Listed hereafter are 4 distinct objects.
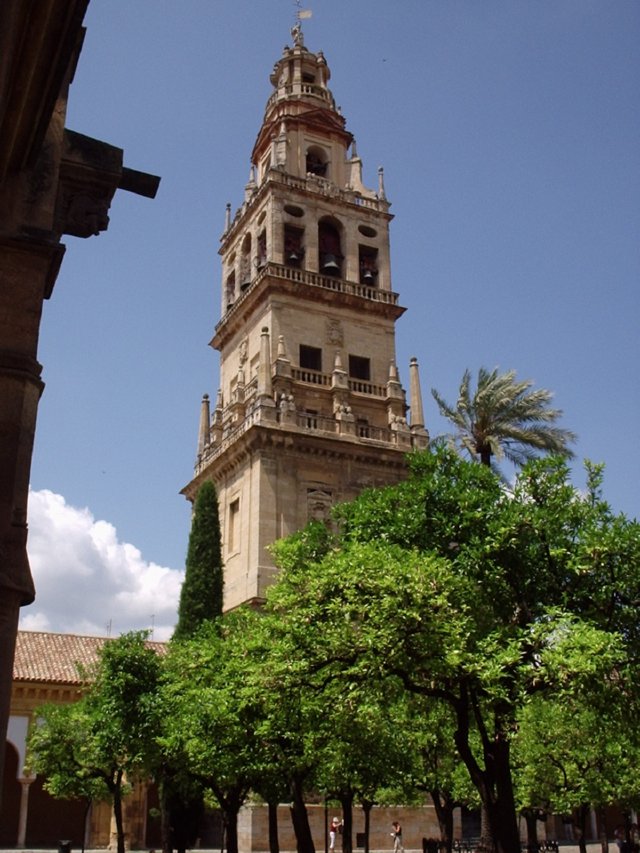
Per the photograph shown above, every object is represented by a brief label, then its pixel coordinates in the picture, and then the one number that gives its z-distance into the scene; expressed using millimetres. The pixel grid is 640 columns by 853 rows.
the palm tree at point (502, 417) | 29797
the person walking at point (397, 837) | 30373
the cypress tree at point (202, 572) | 34062
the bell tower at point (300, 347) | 38188
